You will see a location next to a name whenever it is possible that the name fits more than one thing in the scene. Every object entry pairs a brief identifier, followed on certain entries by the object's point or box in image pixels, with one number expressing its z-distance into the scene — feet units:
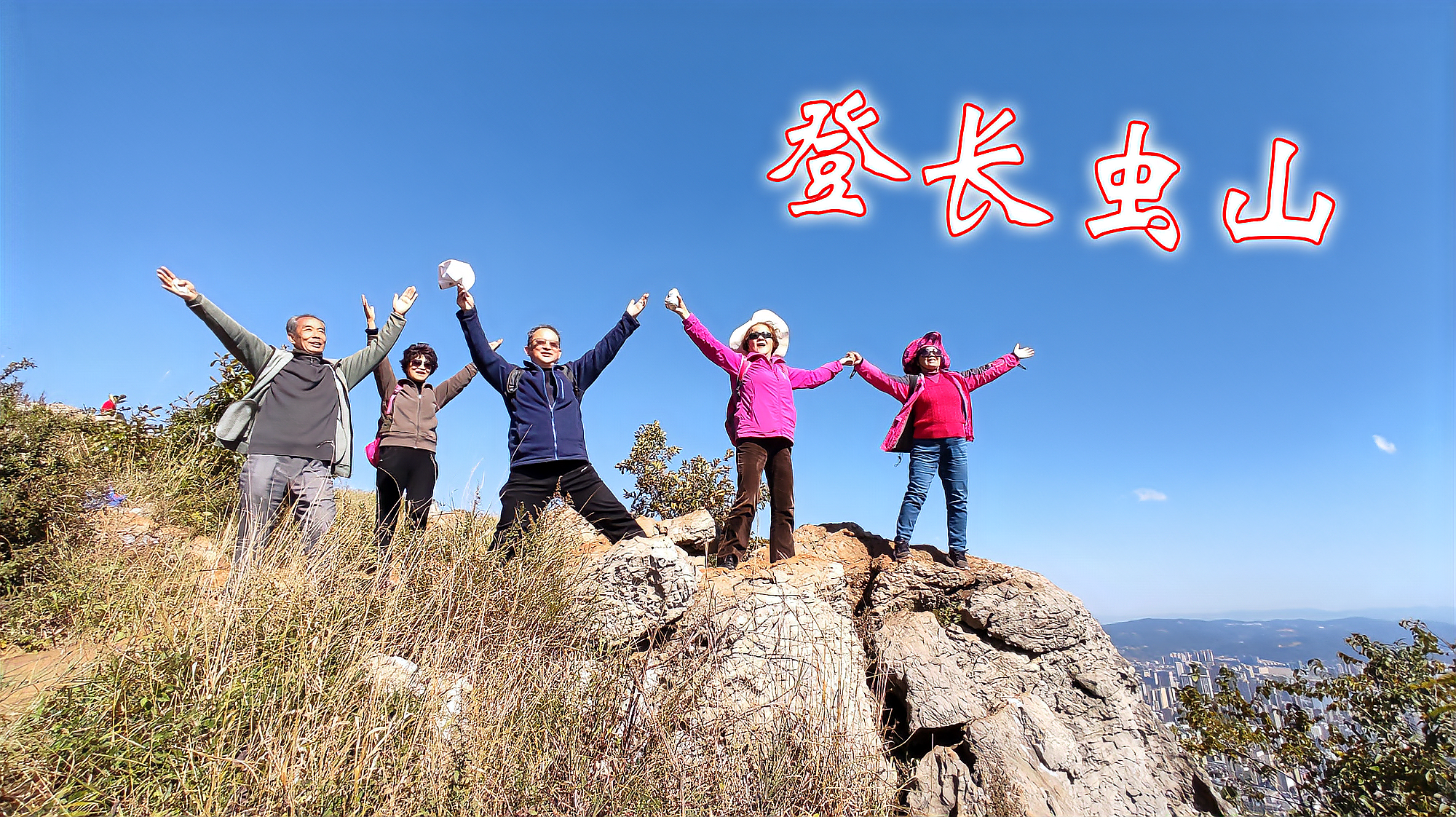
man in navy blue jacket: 16.16
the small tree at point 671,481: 27.22
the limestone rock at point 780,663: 11.25
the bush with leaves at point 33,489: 13.98
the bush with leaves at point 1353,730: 13.12
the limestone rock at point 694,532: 20.98
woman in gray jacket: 16.53
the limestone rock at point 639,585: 14.29
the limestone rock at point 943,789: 13.42
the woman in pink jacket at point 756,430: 18.12
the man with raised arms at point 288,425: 14.47
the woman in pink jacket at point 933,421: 19.40
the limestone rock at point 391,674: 9.84
